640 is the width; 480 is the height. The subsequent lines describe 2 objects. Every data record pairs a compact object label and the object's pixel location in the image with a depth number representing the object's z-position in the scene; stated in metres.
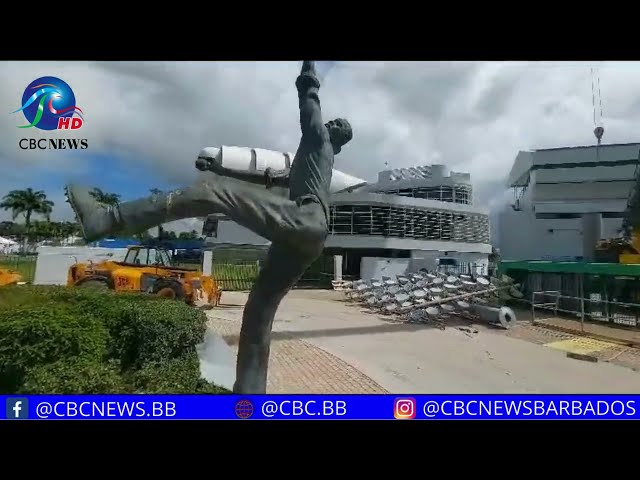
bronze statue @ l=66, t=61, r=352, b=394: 2.10
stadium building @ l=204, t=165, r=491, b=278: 18.97
